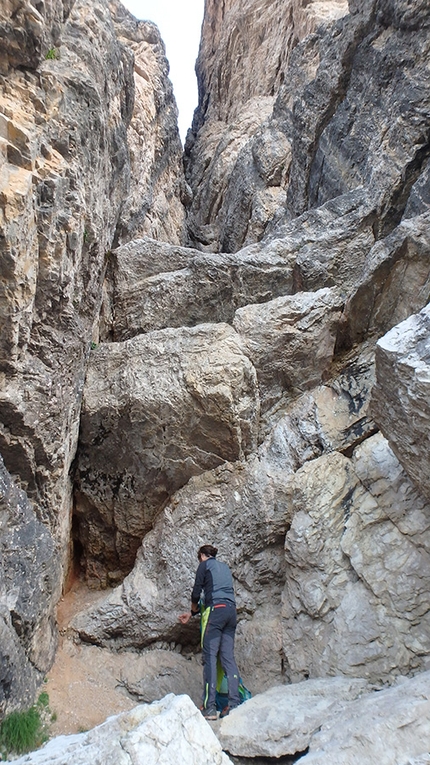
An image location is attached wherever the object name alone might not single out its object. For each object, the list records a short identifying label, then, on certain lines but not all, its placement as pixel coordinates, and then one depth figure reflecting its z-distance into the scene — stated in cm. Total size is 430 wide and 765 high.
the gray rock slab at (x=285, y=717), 475
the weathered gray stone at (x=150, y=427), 813
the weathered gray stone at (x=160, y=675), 671
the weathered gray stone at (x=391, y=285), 914
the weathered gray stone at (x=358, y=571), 588
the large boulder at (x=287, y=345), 898
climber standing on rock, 578
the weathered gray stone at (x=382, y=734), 388
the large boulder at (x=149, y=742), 373
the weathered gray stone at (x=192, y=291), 1066
